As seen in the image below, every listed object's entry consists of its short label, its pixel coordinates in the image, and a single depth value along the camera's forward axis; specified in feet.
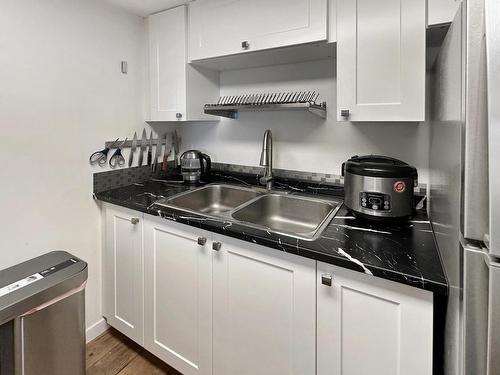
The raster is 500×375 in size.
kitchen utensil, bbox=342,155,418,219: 3.78
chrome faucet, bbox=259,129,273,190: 5.98
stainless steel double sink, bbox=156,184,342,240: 5.17
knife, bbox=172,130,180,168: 7.73
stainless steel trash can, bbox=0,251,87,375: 3.44
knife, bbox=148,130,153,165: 7.04
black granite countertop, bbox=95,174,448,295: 2.79
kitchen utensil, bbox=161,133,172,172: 7.43
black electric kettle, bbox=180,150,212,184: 6.74
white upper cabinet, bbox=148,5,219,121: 6.10
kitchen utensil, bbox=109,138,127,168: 6.21
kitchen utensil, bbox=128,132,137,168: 6.57
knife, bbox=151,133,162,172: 7.18
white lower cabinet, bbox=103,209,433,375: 2.96
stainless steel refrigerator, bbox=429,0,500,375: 1.69
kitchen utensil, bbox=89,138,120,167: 5.83
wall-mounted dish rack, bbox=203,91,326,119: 4.80
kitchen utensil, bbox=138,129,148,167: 6.83
